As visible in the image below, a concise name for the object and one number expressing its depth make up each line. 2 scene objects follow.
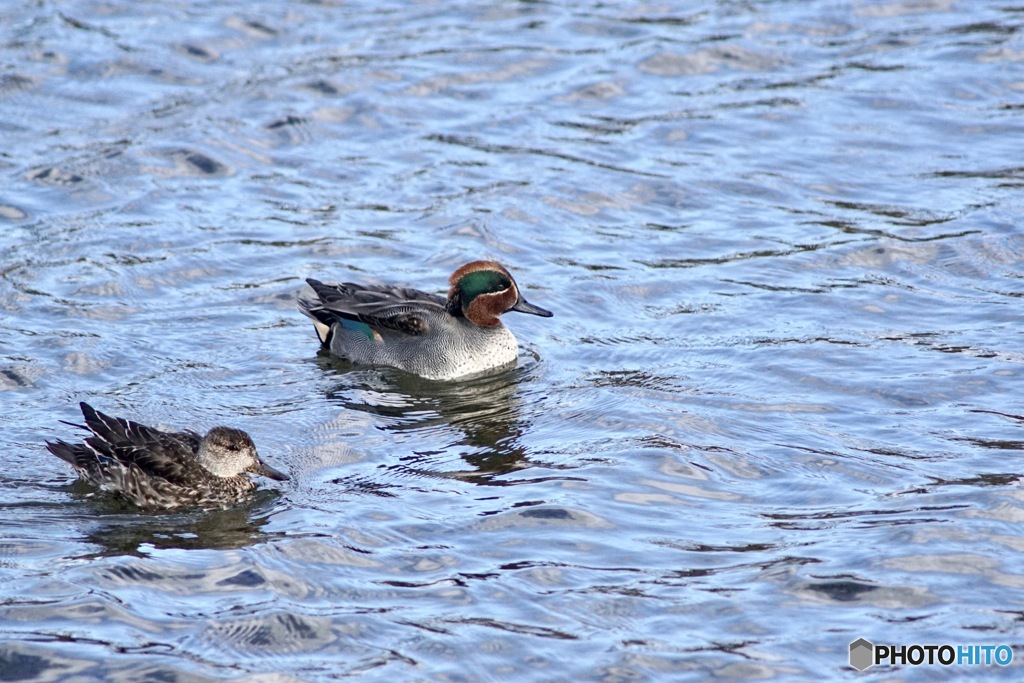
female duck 18.73
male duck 25.41
